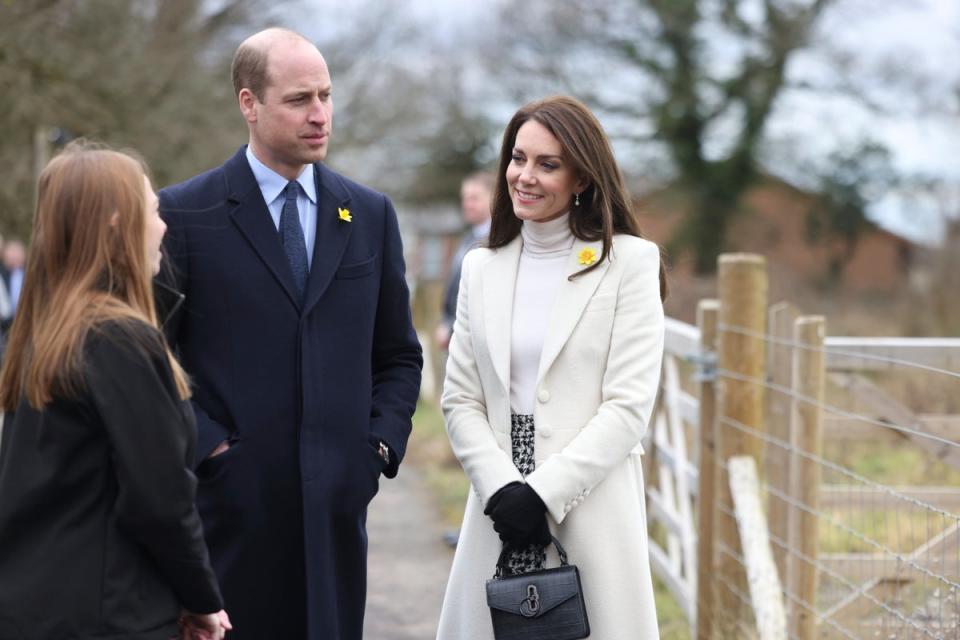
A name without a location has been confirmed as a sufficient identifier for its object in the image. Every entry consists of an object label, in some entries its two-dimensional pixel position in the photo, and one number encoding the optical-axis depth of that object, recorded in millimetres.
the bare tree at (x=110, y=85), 15578
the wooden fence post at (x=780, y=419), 5473
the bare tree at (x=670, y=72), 31406
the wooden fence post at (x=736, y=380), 5680
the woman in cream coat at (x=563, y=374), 3668
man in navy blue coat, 3641
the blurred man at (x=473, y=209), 8578
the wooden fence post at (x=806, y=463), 5219
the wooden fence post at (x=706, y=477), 6074
